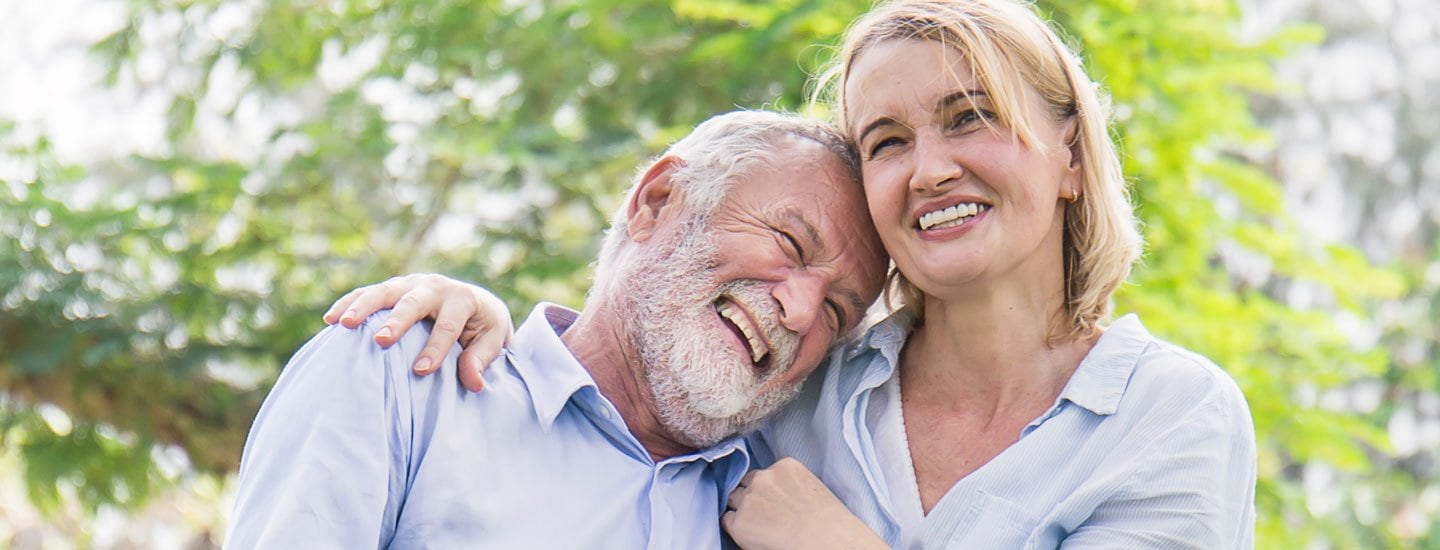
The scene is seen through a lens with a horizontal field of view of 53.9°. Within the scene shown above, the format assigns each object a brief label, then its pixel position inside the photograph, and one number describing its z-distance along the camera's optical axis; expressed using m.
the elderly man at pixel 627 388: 2.01
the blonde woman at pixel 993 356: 2.10
